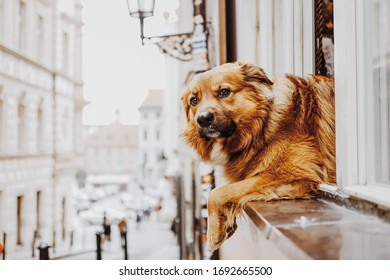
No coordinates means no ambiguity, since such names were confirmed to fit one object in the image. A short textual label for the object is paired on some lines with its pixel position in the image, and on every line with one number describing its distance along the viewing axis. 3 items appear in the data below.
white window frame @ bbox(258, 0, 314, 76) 1.50
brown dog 1.21
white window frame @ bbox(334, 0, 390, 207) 1.11
